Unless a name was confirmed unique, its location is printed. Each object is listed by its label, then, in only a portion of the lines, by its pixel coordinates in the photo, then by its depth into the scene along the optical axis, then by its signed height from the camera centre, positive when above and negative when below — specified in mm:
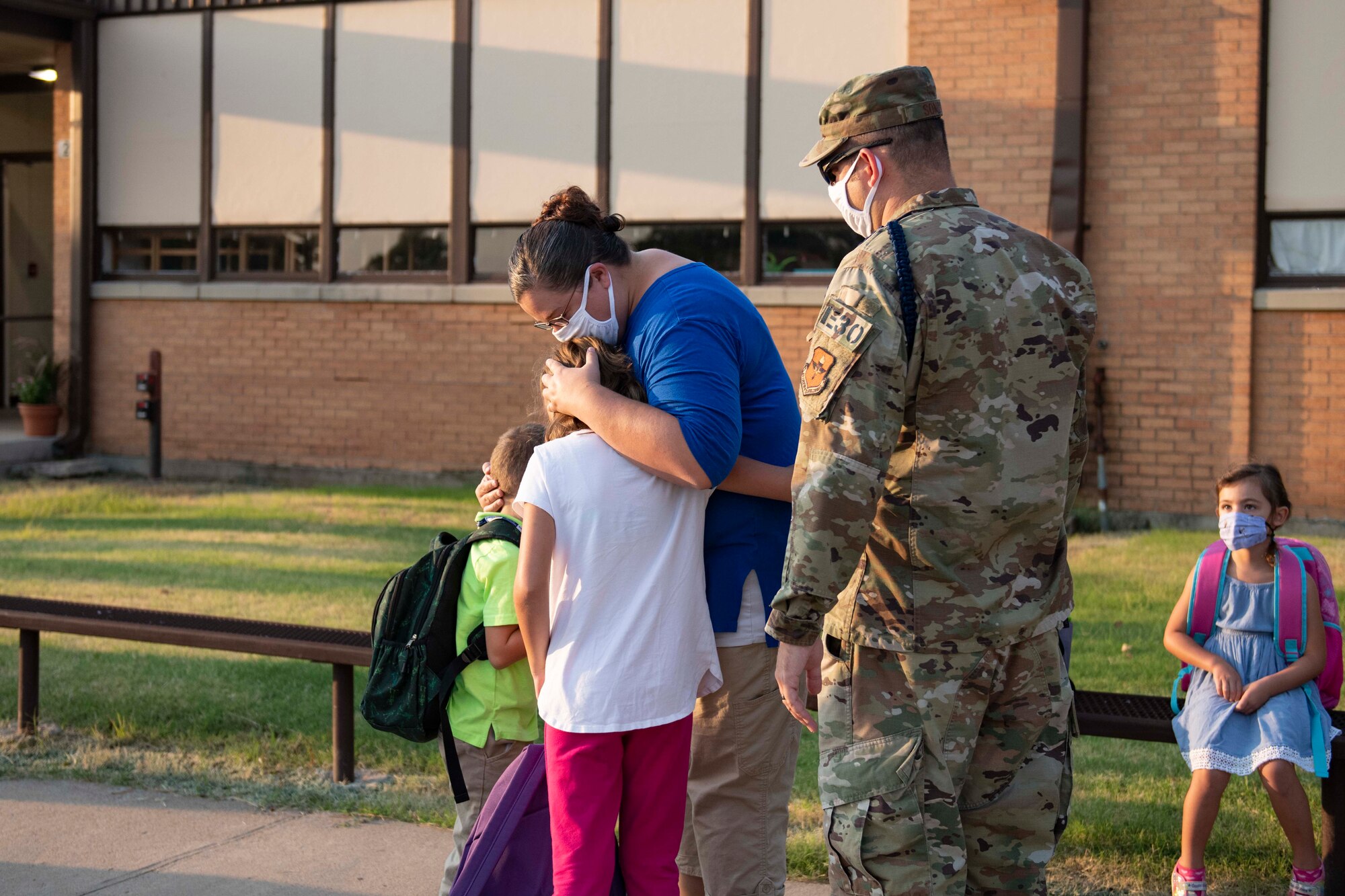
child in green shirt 3311 -793
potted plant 14242 -283
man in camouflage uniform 2377 -261
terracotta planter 14258 -520
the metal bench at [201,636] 4770 -1000
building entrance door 17688 +1563
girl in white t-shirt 2756 -551
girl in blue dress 3590 -863
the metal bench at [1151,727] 3648 -991
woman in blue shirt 2896 -243
